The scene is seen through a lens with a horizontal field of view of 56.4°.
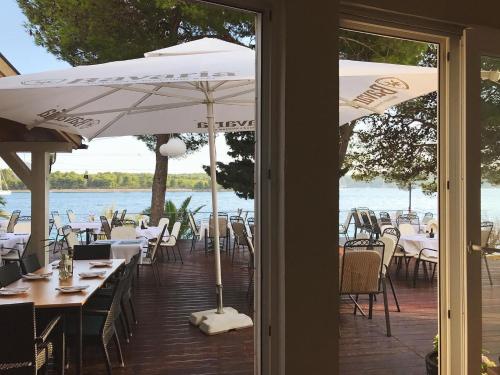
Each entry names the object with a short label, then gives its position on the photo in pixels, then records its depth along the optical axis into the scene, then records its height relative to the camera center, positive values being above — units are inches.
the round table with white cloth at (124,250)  233.5 -29.0
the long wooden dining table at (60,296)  113.4 -26.9
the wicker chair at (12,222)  347.3 -22.7
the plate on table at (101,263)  167.2 -26.0
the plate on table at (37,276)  142.9 -26.1
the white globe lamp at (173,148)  303.1 +28.8
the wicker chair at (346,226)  384.8 -30.3
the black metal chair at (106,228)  295.0 -22.9
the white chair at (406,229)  283.1 -22.7
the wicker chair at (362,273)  156.7 -27.4
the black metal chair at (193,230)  393.1 -32.5
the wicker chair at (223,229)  361.7 -29.8
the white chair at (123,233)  266.5 -23.4
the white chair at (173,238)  301.1 -30.3
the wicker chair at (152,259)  233.3 -34.3
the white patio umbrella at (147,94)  132.4 +34.9
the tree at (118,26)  339.0 +125.0
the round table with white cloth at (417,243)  236.8 -27.0
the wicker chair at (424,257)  230.5 -32.8
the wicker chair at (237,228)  305.1 -23.8
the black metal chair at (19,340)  94.5 -30.8
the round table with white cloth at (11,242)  257.9 -28.1
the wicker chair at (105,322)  120.7 -35.7
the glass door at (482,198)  100.7 -1.3
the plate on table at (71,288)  124.7 -26.1
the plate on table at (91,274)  145.5 -26.2
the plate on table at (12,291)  120.6 -26.2
